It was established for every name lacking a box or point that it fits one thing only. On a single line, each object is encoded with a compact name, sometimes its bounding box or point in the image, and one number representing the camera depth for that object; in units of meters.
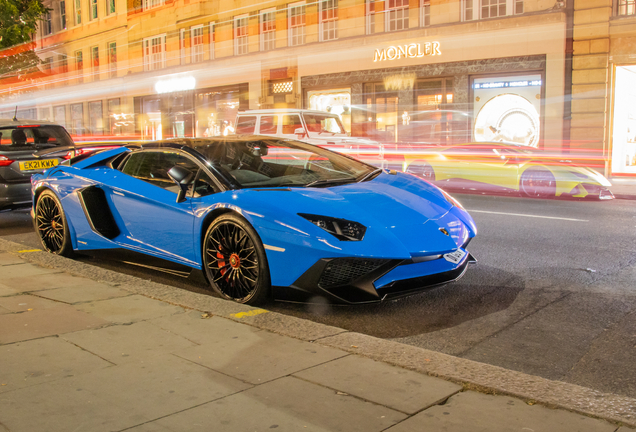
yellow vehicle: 12.52
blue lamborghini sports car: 4.19
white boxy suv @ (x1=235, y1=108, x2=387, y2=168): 13.57
